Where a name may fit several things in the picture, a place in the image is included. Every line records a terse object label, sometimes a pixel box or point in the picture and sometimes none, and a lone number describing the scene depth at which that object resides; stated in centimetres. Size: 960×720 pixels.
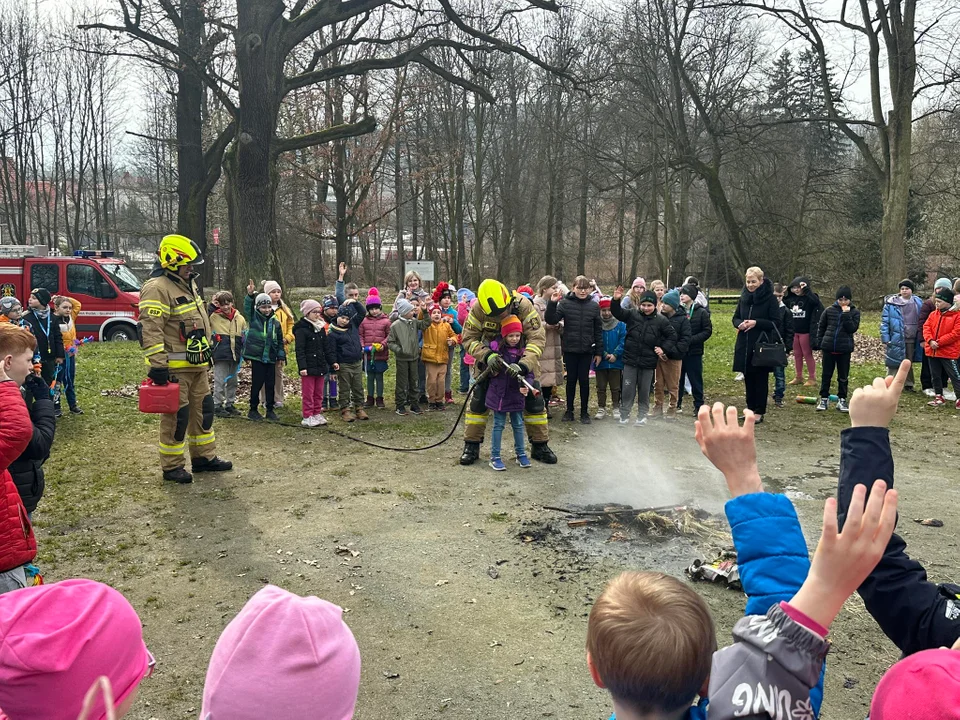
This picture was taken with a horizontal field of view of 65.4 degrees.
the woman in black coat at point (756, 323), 1037
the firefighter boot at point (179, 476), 740
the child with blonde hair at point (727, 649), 161
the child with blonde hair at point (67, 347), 1048
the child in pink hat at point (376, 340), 1116
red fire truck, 1817
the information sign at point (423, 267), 2805
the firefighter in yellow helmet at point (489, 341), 813
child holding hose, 804
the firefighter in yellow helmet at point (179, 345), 700
